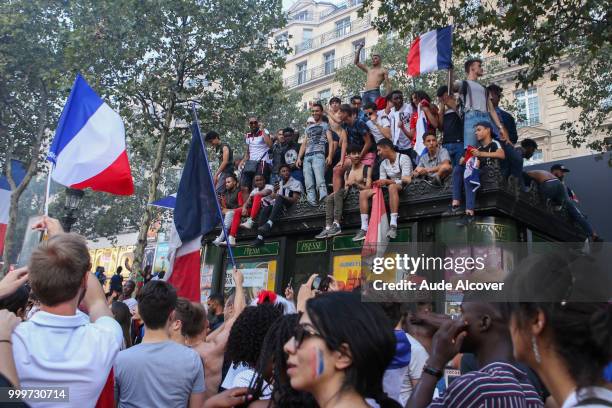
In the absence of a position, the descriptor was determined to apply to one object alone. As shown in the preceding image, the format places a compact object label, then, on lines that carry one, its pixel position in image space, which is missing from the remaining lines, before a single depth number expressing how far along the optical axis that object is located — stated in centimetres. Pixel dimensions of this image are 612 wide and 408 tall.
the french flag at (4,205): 954
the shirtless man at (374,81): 1135
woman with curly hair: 306
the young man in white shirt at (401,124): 1013
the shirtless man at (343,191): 938
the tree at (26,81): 2017
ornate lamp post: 1184
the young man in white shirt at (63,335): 232
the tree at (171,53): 1673
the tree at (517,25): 855
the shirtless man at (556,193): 978
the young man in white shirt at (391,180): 866
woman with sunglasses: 193
